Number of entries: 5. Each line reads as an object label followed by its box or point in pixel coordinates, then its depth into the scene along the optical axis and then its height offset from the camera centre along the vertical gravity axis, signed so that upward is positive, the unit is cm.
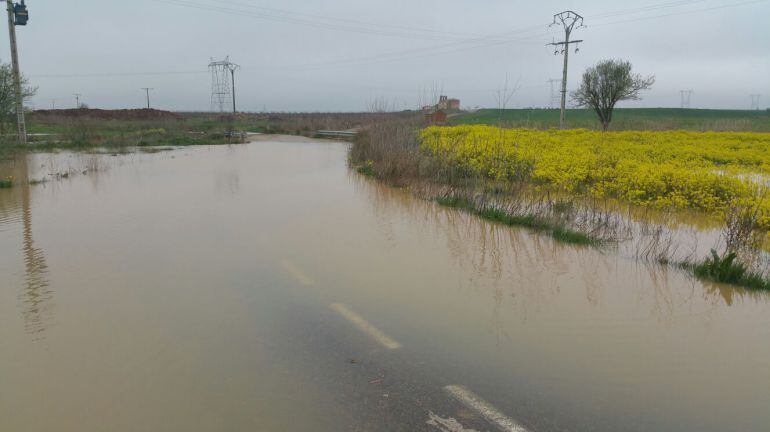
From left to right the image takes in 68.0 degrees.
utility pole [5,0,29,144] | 2333 +327
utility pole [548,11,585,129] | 3011 +418
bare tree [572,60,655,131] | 3447 +288
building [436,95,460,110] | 7072 +388
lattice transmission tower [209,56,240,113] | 5812 +692
